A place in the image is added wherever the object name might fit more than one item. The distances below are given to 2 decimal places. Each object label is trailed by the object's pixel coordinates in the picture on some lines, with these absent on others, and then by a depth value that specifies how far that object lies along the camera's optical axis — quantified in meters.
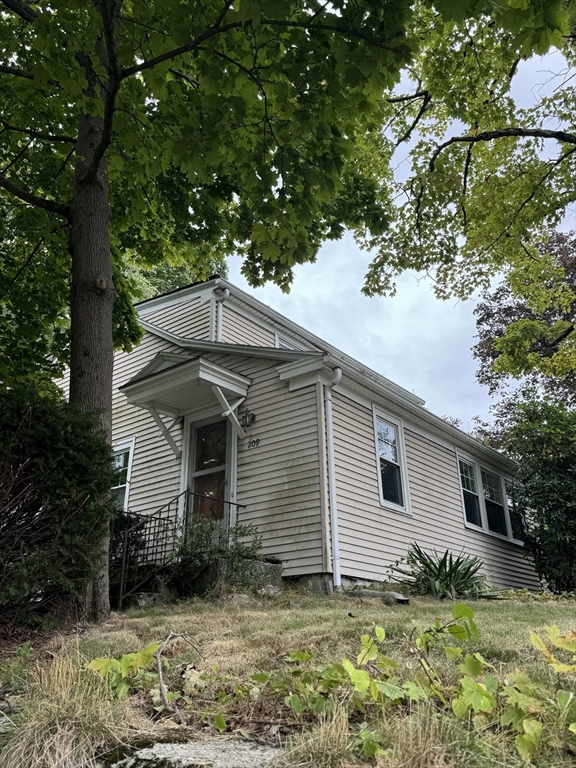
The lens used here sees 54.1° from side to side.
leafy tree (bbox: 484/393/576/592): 12.65
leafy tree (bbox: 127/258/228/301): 28.66
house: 8.77
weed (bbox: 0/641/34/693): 2.98
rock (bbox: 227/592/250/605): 6.84
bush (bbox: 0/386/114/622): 4.31
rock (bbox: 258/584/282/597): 7.53
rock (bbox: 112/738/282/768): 1.88
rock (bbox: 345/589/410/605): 7.20
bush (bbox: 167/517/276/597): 7.82
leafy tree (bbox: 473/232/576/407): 21.70
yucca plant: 8.30
